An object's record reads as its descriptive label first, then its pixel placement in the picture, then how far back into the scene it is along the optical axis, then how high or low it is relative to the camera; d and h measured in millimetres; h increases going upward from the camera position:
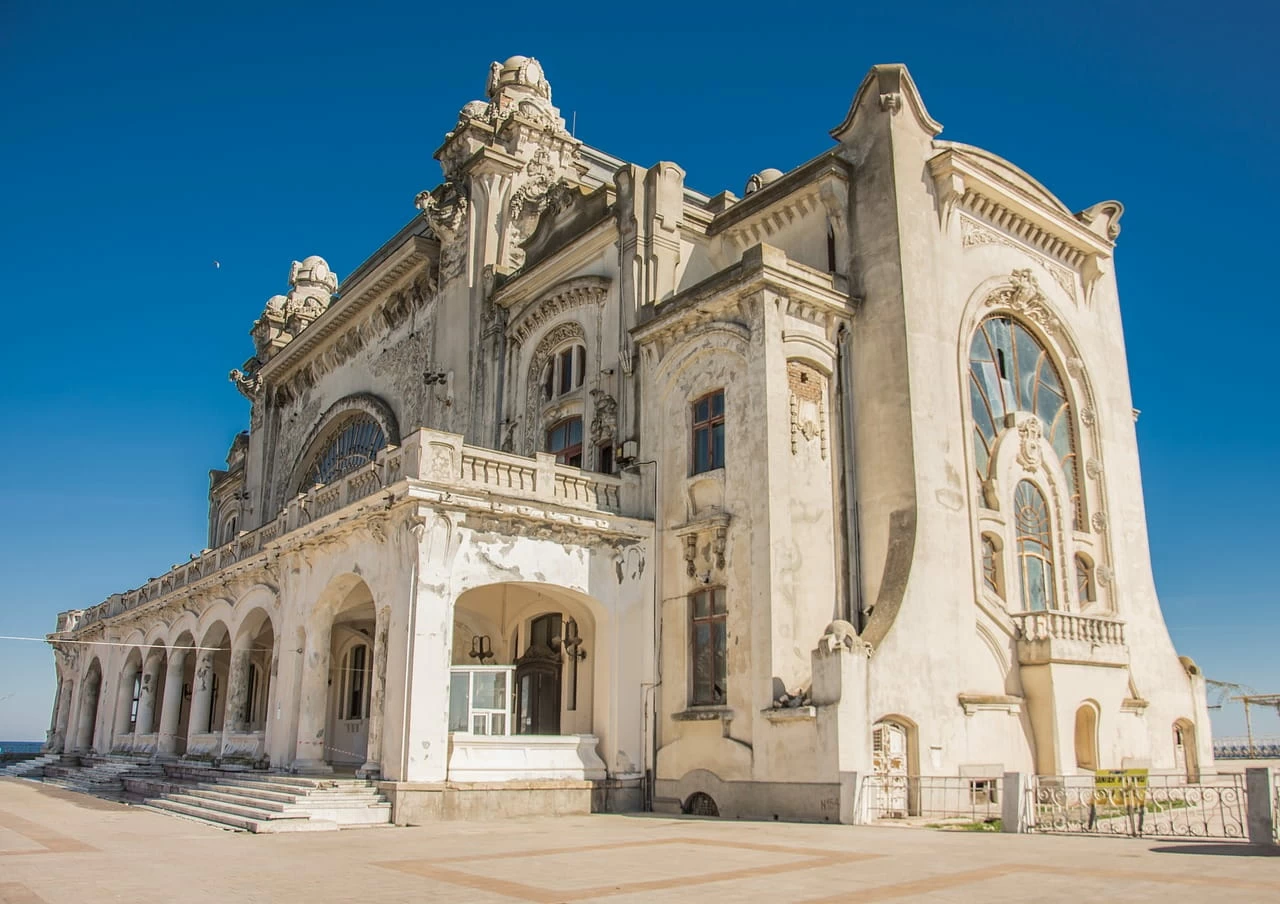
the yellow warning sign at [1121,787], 15409 -1205
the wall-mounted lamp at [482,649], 25672 +1187
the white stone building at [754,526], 19703 +3490
